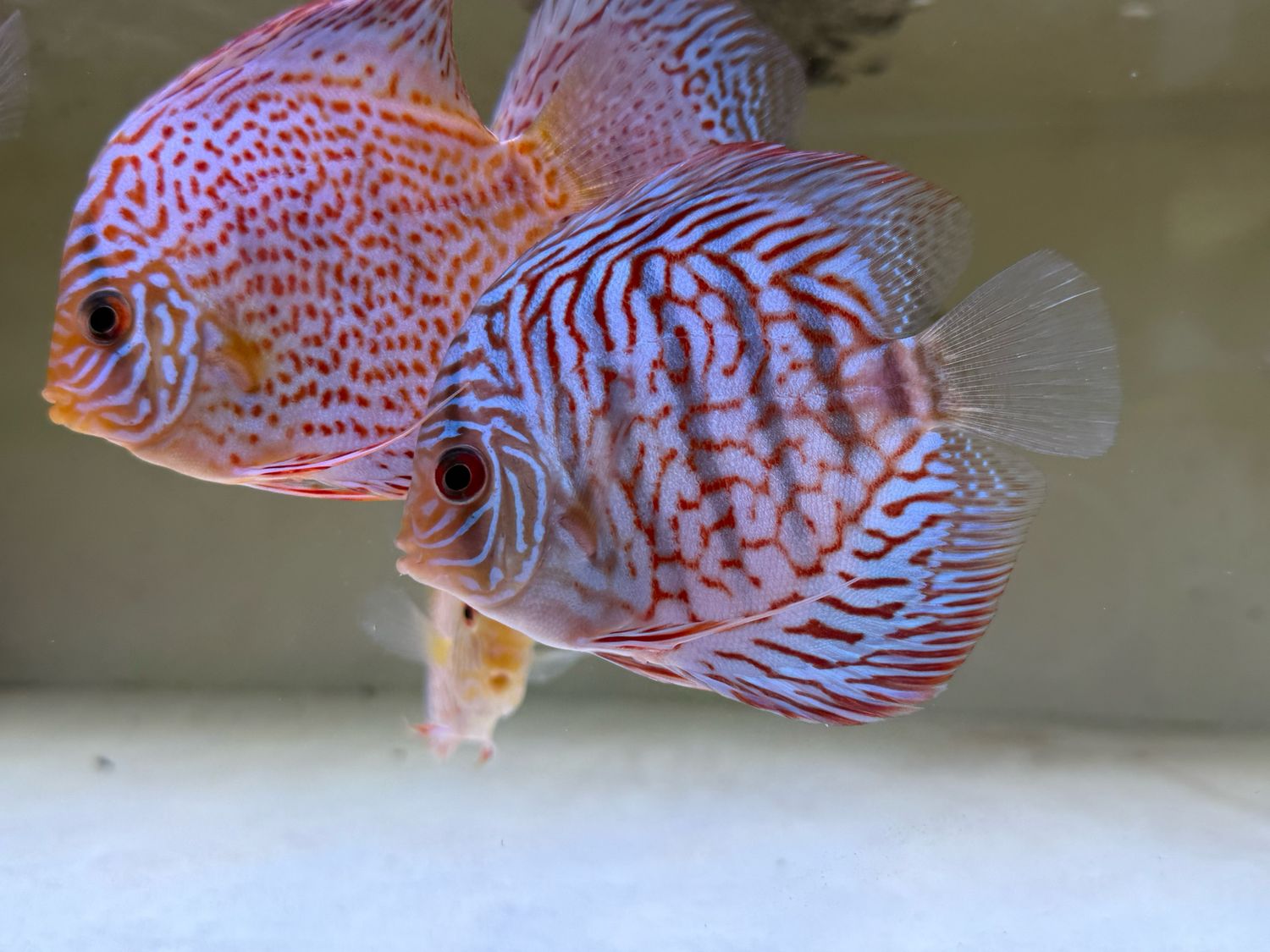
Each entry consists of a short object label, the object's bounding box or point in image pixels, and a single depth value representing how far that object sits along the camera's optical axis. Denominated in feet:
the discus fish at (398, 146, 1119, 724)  1.37
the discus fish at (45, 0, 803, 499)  1.54
